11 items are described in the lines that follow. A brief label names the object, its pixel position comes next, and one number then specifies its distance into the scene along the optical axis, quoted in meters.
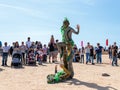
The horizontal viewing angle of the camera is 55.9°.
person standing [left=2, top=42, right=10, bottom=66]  8.00
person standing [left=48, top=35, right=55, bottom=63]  8.85
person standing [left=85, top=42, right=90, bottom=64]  9.02
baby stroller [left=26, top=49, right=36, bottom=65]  8.09
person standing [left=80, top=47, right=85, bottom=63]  9.28
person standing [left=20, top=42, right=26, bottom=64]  8.26
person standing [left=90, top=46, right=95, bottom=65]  8.86
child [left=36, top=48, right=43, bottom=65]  8.30
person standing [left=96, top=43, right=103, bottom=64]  9.23
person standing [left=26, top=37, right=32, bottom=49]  8.54
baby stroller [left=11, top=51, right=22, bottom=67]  7.63
